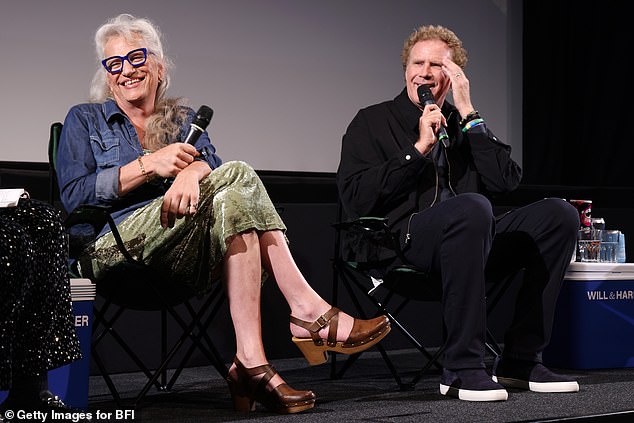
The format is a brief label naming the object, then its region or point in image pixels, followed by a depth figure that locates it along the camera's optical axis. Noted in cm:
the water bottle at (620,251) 375
